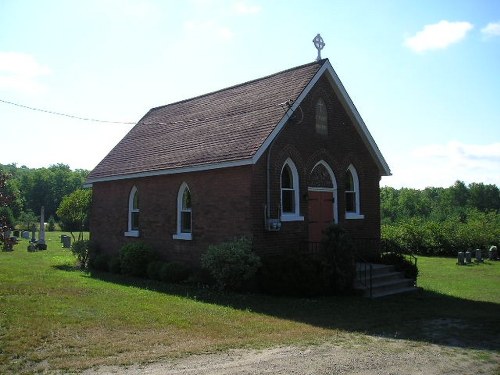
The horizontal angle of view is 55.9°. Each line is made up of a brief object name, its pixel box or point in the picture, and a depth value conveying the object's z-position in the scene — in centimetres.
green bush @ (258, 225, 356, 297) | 1435
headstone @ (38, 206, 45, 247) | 3422
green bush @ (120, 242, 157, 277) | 1900
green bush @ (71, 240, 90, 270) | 2266
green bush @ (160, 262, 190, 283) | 1705
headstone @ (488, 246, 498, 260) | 3034
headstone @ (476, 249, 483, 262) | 2816
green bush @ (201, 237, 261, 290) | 1445
